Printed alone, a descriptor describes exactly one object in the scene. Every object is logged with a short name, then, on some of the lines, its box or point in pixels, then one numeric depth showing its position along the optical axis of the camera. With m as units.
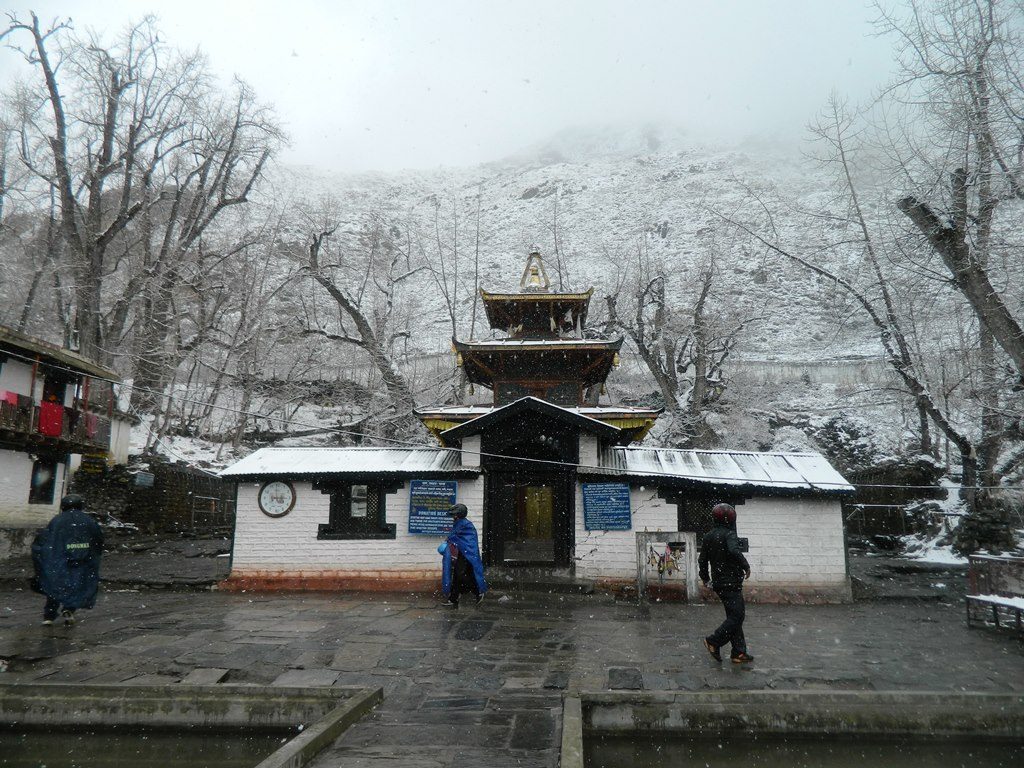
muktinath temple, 12.95
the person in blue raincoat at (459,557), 11.03
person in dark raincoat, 9.11
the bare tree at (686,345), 28.48
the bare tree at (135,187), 25.08
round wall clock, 13.59
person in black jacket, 7.31
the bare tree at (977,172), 10.34
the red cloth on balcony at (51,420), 19.36
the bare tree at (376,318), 30.73
